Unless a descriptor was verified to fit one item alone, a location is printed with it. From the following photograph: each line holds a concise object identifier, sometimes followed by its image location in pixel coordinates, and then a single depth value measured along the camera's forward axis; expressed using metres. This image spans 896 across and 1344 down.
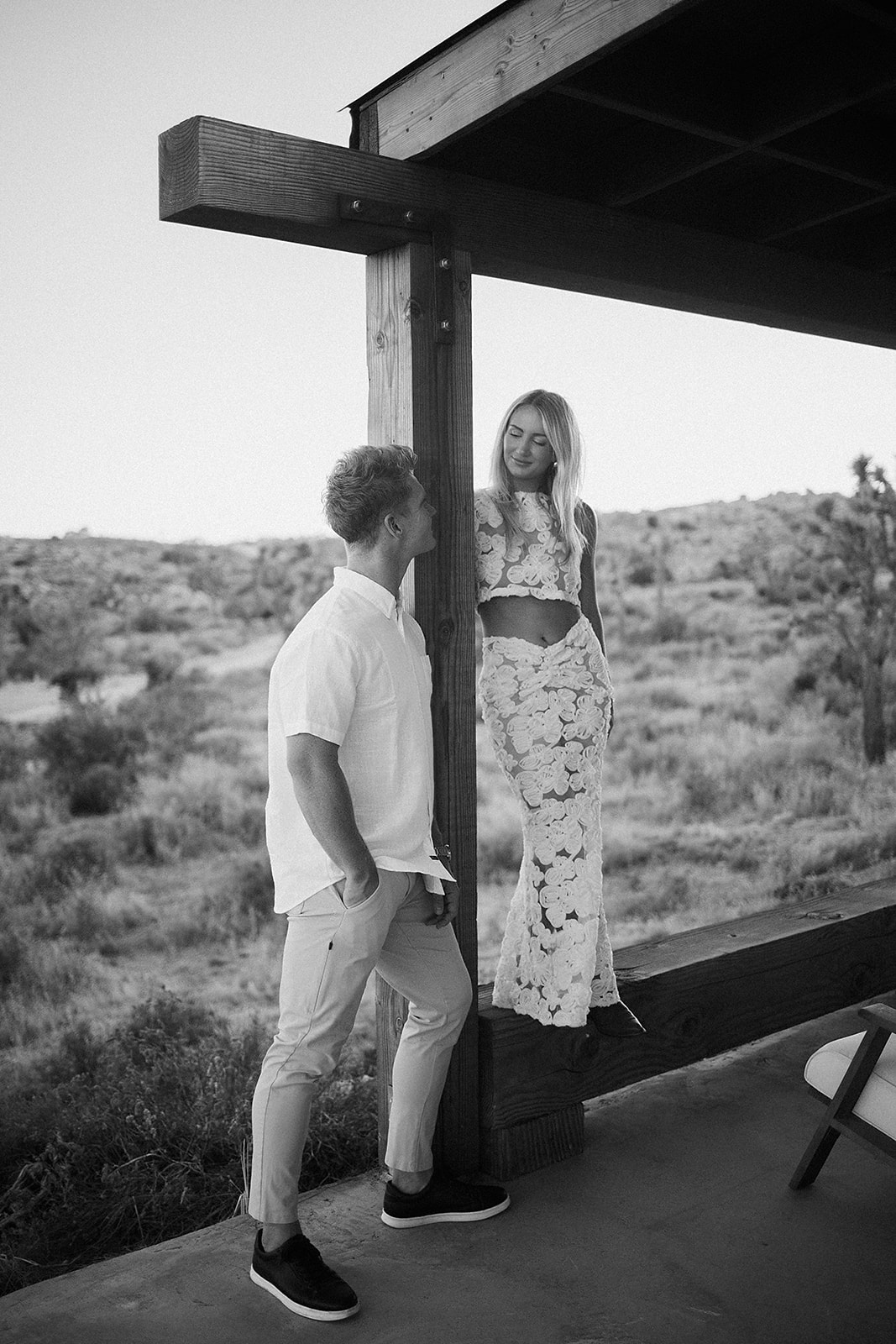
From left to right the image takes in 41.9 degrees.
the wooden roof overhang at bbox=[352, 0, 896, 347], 2.66
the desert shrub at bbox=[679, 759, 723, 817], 10.65
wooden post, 2.88
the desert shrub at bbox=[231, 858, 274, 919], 8.97
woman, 3.01
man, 2.36
